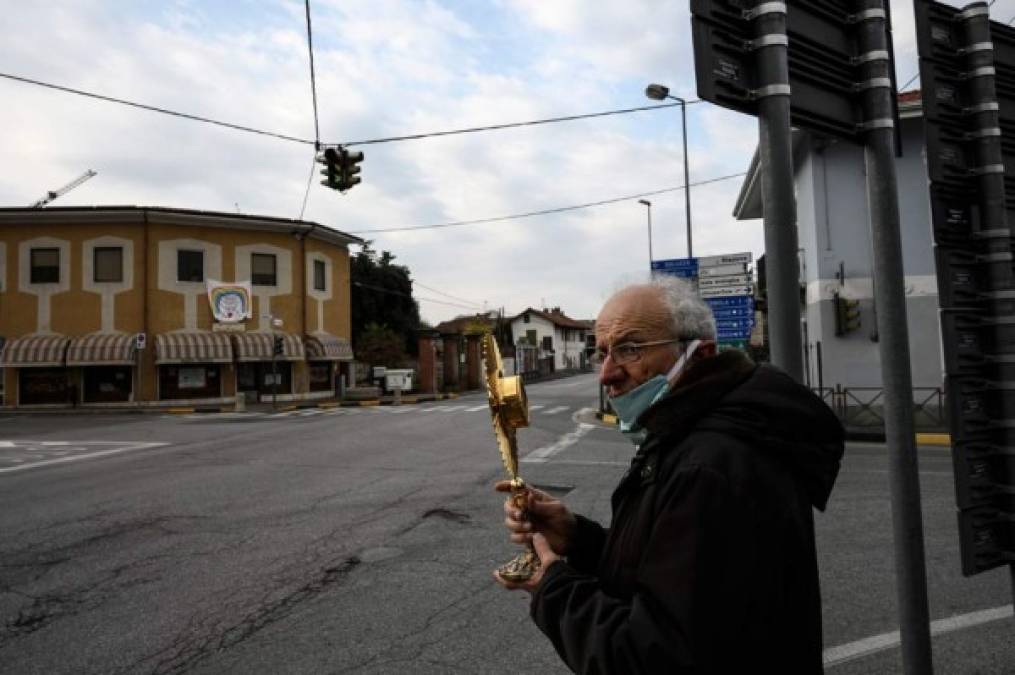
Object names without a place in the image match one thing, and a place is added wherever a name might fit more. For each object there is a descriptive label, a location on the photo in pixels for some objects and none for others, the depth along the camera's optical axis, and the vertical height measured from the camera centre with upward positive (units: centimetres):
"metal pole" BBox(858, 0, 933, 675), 244 +4
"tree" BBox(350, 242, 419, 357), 5391 +623
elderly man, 131 -36
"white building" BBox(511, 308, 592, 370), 8262 +412
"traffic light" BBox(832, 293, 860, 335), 1692 +102
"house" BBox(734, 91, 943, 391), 1667 +242
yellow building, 2822 +308
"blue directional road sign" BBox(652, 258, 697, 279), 1712 +246
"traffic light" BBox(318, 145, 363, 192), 1381 +432
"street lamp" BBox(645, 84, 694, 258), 1805 +736
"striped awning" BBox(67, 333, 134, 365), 2753 +136
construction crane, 5377 +1622
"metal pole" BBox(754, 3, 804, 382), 236 +57
